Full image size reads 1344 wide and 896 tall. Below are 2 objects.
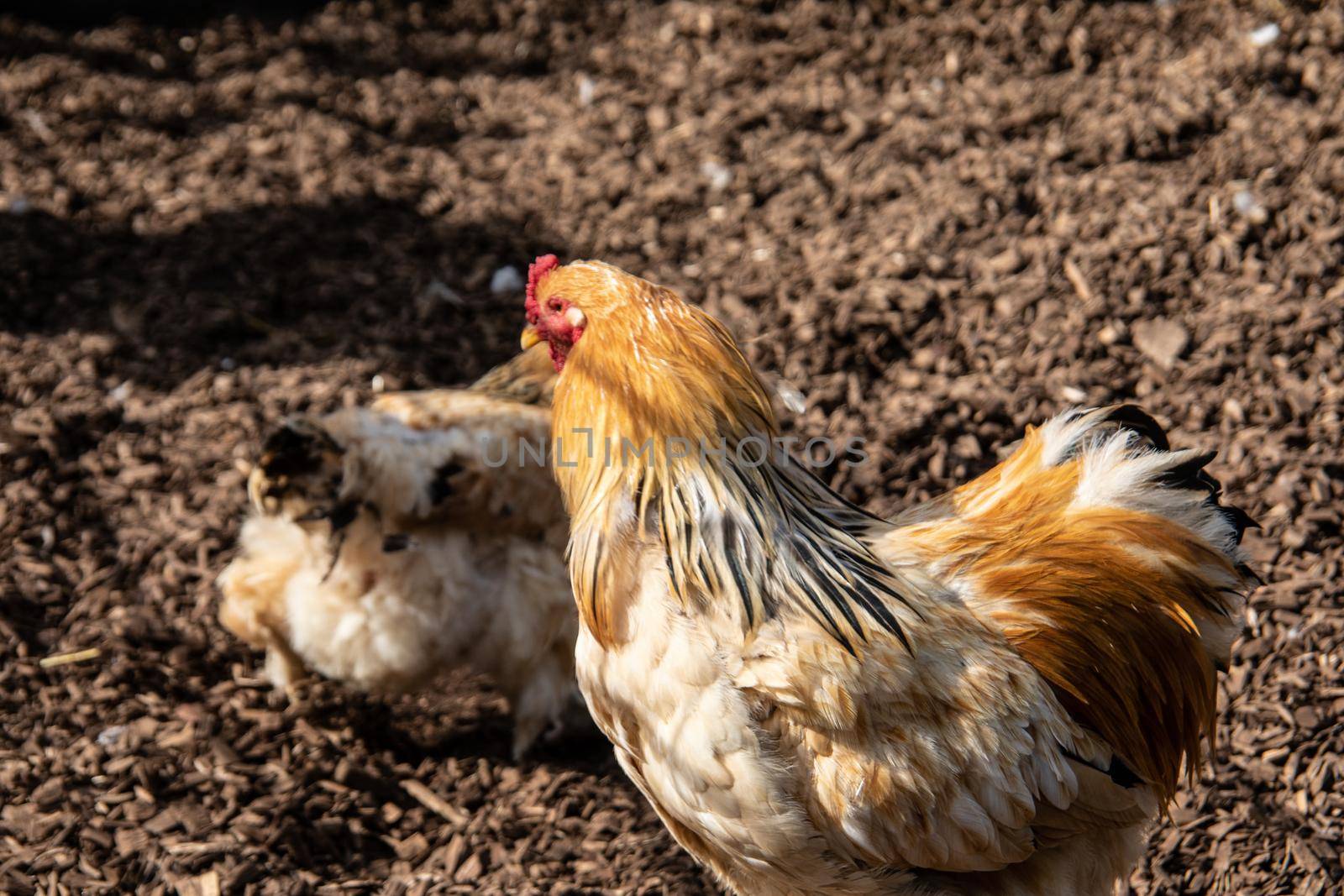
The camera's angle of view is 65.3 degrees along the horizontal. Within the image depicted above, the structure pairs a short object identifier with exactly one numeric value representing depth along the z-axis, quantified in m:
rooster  2.45
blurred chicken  3.48
